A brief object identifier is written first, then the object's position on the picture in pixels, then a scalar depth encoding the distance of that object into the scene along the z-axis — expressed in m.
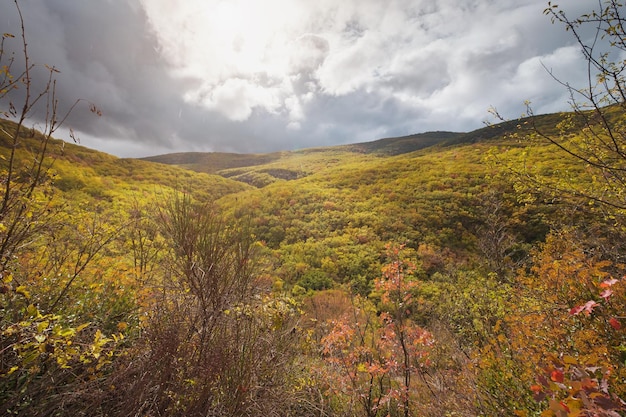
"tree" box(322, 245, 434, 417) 5.23
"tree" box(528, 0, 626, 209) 2.64
